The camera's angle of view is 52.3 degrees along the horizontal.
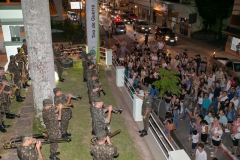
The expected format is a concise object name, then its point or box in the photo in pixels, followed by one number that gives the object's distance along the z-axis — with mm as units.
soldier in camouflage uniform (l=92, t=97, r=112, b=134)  6859
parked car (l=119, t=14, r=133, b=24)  42056
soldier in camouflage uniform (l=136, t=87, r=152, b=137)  7887
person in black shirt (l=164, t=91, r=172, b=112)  10992
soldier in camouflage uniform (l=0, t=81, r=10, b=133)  8312
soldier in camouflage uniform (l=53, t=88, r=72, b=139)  7410
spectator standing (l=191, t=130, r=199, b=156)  8555
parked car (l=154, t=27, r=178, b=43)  28353
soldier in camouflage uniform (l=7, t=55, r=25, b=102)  10386
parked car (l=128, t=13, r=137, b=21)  42994
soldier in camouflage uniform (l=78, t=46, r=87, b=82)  12516
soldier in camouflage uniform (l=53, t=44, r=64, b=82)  12539
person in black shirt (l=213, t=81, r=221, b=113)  11547
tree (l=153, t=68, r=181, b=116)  10805
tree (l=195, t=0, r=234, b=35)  29402
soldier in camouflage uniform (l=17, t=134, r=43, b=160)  5383
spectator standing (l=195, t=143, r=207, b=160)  7282
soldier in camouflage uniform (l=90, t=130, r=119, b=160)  5508
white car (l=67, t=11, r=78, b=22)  41681
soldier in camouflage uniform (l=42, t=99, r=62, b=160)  6656
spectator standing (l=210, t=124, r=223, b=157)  8367
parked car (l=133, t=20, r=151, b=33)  34012
